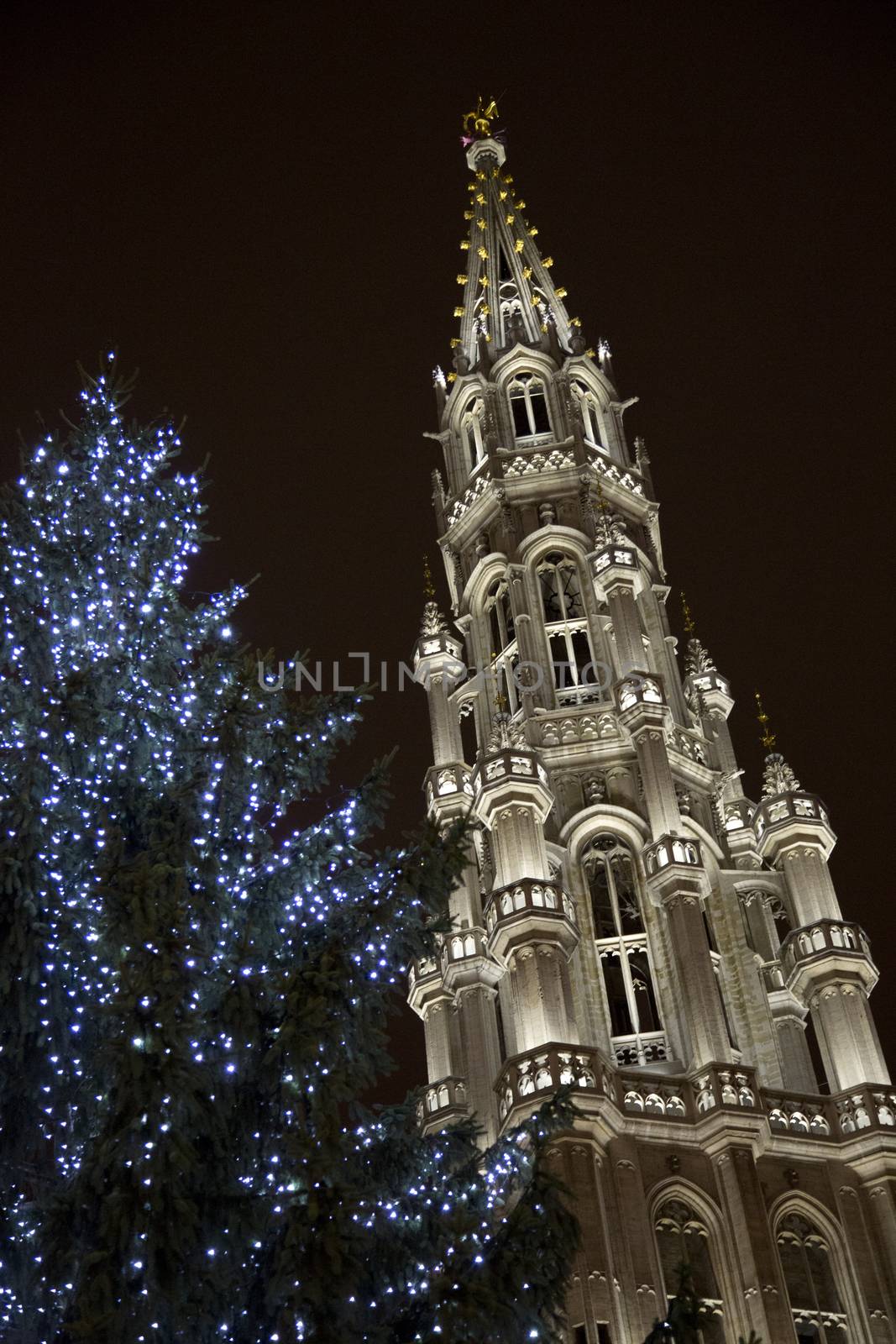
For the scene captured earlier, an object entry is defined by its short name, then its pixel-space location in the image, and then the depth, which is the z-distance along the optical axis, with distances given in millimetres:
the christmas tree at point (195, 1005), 14562
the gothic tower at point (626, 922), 32406
